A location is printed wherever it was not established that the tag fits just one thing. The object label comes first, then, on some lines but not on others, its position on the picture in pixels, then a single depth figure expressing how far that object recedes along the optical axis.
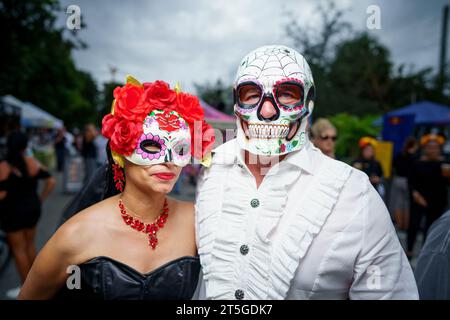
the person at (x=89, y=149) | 7.54
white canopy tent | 18.34
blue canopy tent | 5.96
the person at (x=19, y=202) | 3.63
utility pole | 15.16
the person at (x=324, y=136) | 3.00
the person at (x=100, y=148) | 7.66
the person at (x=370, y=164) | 3.84
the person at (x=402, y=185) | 6.20
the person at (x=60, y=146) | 12.97
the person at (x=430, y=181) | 4.67
